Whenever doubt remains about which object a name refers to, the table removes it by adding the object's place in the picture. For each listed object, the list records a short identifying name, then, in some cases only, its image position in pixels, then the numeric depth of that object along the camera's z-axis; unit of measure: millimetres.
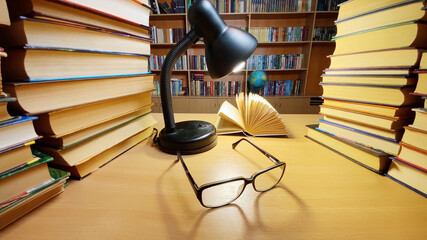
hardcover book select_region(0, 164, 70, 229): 270
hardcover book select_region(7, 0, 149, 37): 306
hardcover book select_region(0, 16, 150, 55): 298
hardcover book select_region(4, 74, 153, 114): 298
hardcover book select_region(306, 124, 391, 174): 415
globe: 2516
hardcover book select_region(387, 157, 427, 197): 344
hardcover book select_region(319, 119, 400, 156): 409
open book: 644
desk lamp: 404
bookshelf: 2461
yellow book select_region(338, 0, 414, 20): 412
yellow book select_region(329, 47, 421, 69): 375
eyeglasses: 331
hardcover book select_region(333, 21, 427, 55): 371
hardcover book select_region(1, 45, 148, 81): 302
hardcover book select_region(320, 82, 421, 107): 395
